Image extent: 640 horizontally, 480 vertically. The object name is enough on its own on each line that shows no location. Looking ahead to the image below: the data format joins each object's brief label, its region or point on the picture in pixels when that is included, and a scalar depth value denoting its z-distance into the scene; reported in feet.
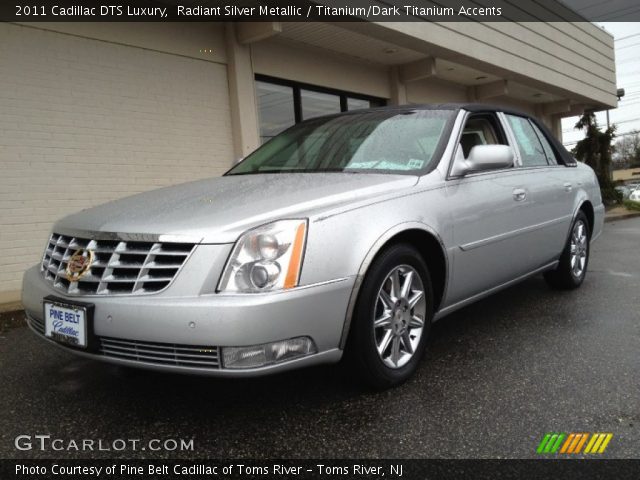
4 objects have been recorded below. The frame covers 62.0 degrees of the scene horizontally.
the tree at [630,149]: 229.25
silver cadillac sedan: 6.81
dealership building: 18.45
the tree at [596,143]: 59.52
